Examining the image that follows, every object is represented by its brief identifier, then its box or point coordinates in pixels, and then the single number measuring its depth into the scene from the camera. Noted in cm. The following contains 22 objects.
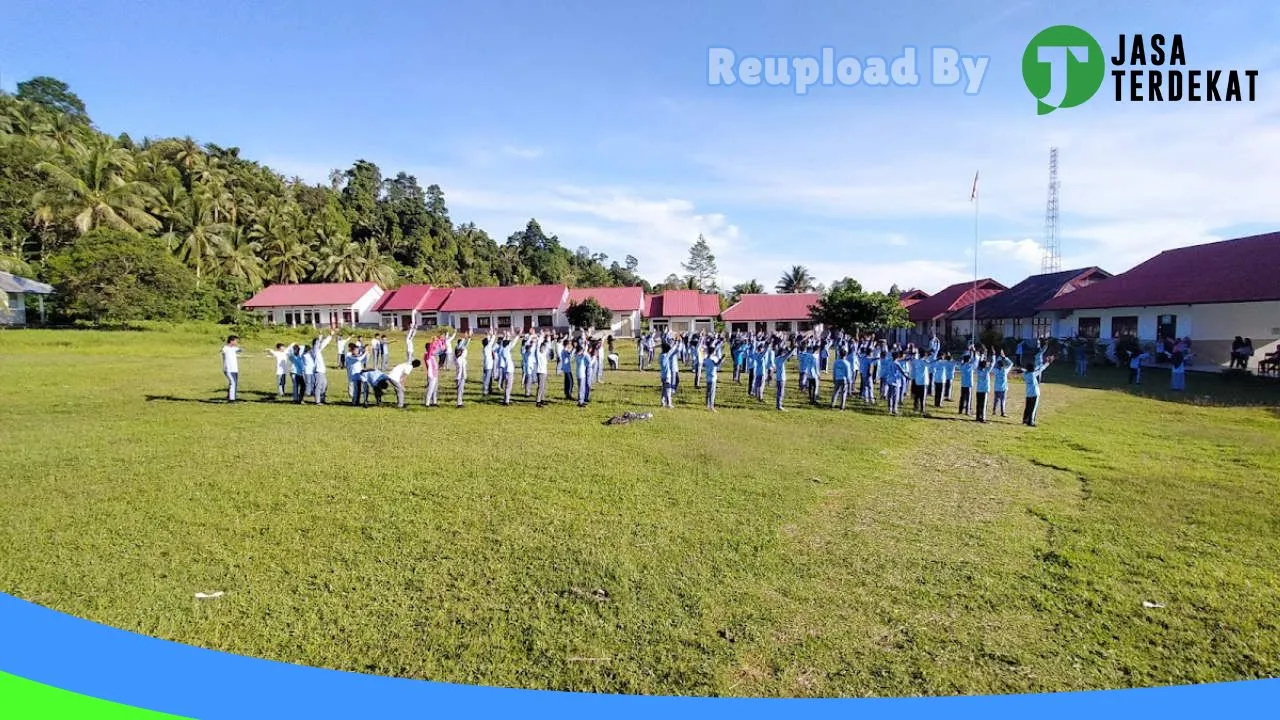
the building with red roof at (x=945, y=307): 3744
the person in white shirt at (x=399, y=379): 1252
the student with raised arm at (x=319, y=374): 1284
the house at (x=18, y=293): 2658
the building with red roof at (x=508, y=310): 4338
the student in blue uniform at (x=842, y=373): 1393
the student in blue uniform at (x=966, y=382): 1310
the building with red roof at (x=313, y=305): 4304
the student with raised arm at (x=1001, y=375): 1268
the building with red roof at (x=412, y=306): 4441
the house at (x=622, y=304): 4412
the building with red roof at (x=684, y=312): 4359
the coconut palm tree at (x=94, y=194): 3416
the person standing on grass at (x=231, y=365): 1246
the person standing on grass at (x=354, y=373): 1291
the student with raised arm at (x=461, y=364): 1275
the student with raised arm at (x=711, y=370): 1327
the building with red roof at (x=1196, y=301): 2022
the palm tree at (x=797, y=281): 5791
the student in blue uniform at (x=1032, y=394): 1189
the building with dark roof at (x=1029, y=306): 2923
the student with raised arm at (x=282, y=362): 1346
